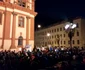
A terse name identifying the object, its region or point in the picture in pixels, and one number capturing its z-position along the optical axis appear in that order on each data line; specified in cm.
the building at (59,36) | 2495
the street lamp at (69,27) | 1069
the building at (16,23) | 1248
